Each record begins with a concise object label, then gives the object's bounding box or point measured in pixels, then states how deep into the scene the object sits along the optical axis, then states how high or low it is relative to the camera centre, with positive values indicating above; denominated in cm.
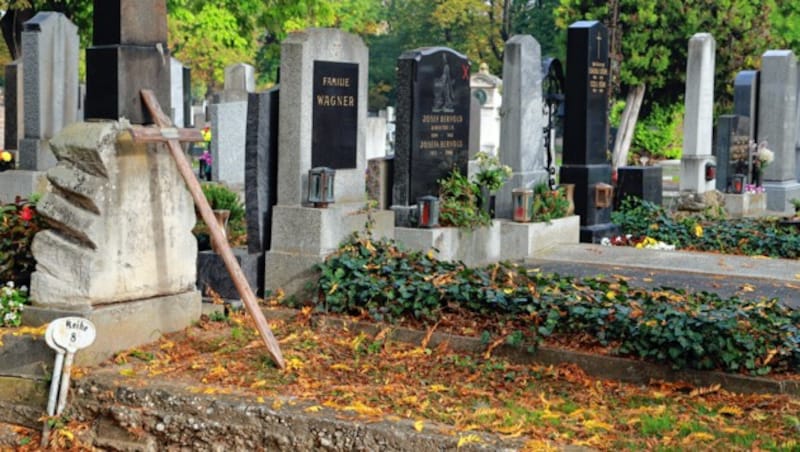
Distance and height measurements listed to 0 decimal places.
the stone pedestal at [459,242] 1145 -81
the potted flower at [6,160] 1634 -16
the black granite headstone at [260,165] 981 -9
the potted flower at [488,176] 1238 -17
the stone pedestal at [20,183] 1575 -46
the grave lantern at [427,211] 1148 -50
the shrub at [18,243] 807 -64
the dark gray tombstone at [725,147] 1967 +30
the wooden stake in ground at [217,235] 723 -50
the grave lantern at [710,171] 1923 -9
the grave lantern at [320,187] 960 -25
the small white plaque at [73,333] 657 -100
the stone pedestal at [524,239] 1307 -85
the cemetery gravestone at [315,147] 954 +7
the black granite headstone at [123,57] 753 +59
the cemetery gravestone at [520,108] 1498 +65
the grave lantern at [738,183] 1928 -27
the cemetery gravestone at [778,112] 2162 +98
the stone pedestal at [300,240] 947 -67
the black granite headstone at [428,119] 1191 +40
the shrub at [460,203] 1195 -44
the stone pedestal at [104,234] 727 -51
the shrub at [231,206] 1172 -54
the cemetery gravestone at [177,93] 2303 +115
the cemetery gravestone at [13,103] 1712 +65
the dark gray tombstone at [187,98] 2355 +107
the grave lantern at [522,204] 1318 -47
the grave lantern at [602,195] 1495 -40
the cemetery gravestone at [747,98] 2145 +122
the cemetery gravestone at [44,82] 1611 +91
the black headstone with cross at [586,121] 1505 +52
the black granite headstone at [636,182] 1656 -25
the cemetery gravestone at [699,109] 1927 +91
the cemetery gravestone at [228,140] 1806 +20
